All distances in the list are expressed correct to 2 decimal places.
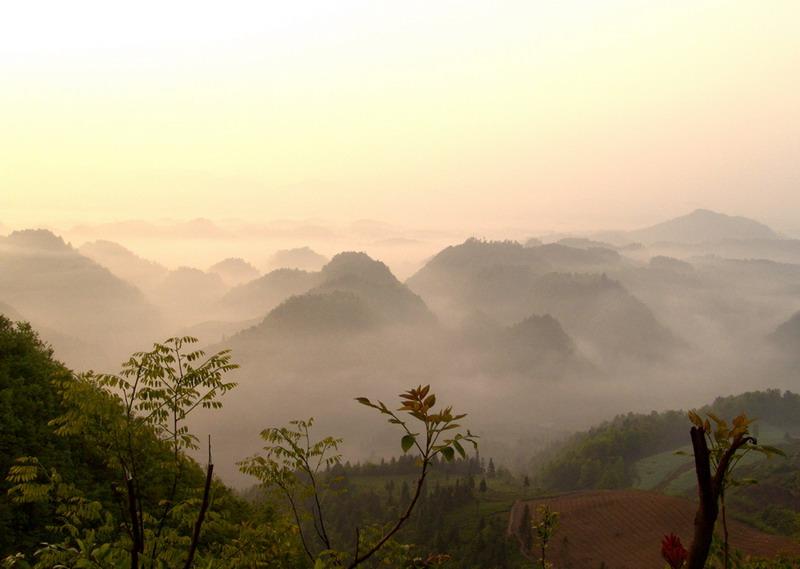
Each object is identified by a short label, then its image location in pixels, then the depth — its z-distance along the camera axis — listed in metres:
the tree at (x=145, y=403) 10.88
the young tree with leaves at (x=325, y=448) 6.29
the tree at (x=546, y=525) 16.72
